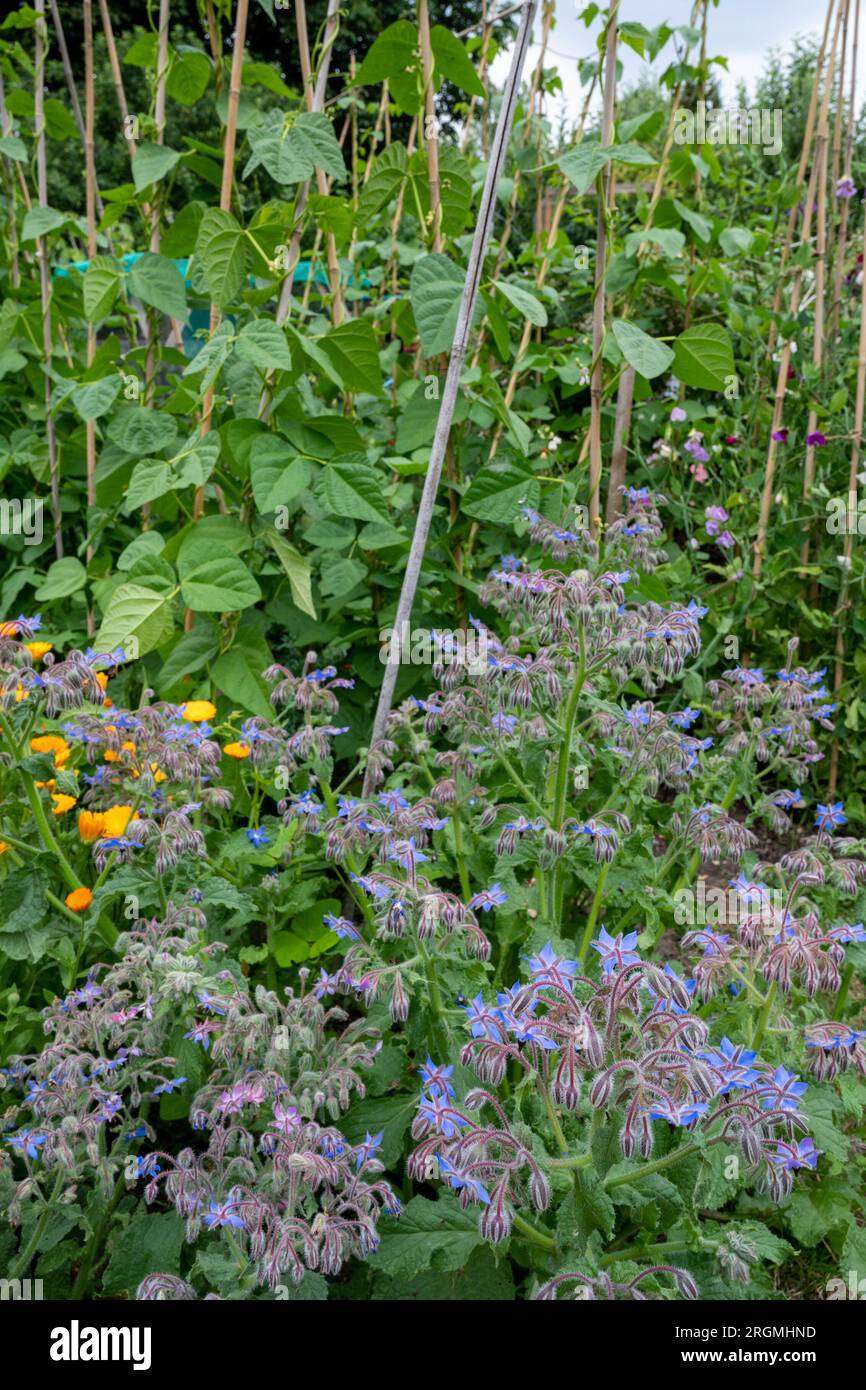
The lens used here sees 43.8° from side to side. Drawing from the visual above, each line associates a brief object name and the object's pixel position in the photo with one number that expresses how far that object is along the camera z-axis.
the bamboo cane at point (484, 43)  2.67
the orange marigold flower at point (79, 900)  1.83
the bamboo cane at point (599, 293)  2.39
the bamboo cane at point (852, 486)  3.12
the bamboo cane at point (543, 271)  3.10
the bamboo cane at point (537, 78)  3.25
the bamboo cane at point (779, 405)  3.22
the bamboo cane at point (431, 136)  2.29
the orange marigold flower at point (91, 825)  1.98
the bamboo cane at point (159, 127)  2.59
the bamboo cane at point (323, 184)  2.40
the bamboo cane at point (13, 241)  3.37
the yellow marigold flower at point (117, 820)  1.90
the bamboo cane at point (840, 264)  3.31
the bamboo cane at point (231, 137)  2.38
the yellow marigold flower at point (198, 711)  2.21
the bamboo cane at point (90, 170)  2.81
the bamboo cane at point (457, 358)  2.04
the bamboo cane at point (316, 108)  2.29
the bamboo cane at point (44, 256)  3.02
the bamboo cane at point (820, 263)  3.21
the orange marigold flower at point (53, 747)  2.03
